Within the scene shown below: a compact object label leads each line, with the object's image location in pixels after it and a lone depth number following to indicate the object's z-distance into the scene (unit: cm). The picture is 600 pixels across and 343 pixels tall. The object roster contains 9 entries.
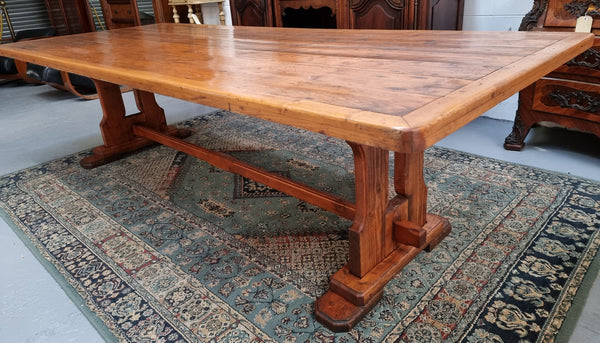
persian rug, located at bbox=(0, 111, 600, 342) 126
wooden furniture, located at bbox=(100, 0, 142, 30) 513
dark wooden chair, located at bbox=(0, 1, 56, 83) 480
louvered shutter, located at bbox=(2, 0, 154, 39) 622
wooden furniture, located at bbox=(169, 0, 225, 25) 433
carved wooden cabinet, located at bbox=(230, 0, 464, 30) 279
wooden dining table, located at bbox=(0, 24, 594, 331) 92
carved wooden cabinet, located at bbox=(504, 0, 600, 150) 207
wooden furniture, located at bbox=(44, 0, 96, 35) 590
